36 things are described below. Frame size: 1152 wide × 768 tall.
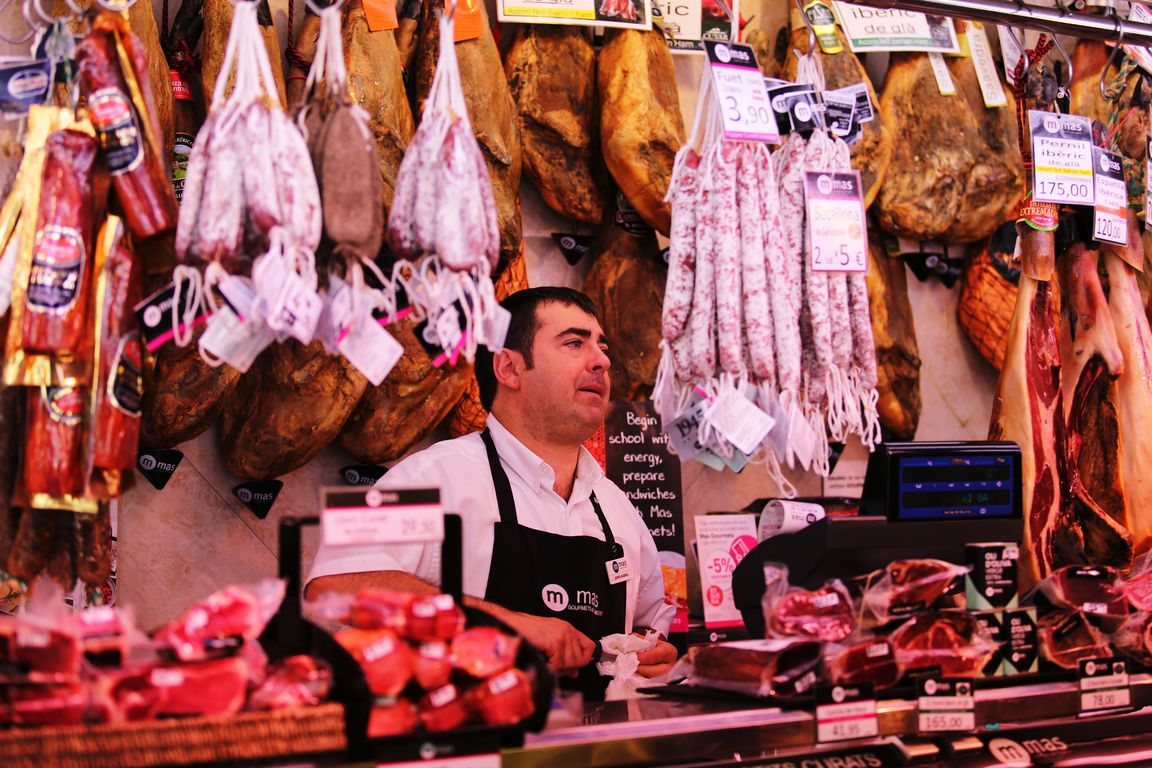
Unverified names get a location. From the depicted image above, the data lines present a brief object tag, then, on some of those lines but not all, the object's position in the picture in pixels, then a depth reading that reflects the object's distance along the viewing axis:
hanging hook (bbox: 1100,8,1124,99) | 3.72
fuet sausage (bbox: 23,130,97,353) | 2.29
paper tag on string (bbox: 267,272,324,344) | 2.18
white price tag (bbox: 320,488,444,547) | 1.91
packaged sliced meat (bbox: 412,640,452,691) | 1.87
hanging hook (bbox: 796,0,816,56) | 3.74
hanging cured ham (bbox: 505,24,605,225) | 4.07
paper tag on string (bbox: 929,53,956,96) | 4.56
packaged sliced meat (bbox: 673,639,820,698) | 2.24
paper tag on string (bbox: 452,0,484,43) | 3.79
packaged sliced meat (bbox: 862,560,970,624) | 2.40
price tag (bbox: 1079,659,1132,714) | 2.49
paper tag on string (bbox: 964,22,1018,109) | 4.67
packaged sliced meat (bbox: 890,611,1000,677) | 2.35
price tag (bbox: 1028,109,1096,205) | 3.82
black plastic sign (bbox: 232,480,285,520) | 3.80
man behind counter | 3.16
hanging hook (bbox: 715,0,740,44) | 3.56
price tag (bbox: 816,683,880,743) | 2.18
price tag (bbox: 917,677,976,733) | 2.26
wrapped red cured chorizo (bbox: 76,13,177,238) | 2.35
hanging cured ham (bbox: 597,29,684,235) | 3.97
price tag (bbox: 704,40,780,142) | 3.34
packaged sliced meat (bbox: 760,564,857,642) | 2.34
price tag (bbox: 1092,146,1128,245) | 3.93
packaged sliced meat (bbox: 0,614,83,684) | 1.67
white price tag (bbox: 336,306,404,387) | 2.29
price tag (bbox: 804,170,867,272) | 3.54
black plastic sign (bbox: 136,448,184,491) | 3.68
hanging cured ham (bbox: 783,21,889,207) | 4.30
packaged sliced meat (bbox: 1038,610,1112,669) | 2.53
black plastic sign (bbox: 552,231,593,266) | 4.35
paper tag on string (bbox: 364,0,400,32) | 3.56
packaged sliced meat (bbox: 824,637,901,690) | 2.26
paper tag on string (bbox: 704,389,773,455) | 3.35
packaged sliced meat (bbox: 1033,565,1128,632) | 2.59
